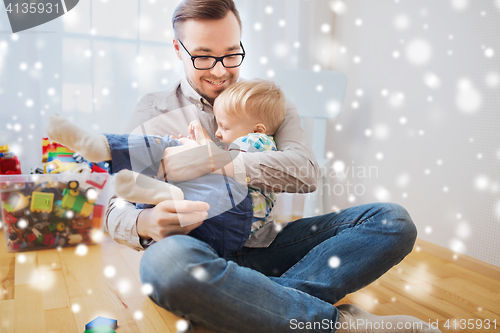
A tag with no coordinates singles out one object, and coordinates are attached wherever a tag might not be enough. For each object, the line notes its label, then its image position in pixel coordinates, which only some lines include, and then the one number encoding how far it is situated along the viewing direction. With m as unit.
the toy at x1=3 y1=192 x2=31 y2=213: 1.54
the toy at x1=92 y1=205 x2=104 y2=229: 1.69
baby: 0.72
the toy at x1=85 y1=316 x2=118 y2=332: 0.92
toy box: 1.55
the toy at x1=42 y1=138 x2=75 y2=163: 1.75
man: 0.70
